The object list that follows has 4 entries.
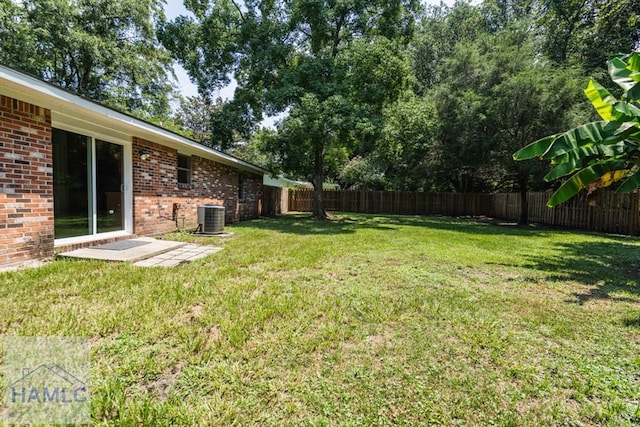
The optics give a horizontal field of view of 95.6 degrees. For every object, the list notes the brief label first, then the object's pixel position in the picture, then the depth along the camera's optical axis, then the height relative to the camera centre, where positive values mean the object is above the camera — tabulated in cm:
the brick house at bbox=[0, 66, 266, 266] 413 +57
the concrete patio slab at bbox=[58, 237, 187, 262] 475 -88
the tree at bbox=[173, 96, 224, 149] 3060 +962
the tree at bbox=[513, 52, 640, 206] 410 +100
